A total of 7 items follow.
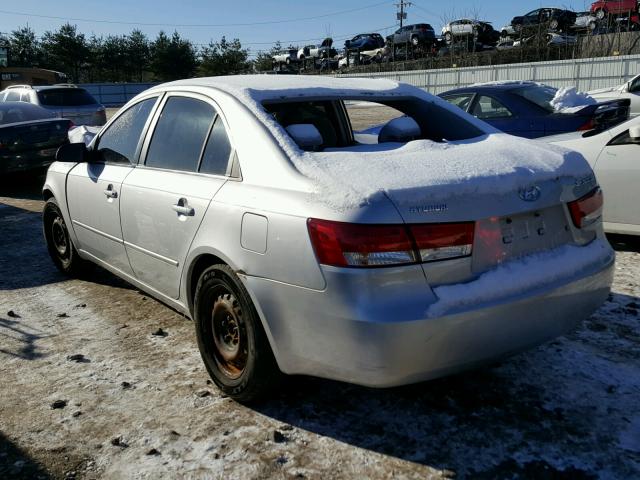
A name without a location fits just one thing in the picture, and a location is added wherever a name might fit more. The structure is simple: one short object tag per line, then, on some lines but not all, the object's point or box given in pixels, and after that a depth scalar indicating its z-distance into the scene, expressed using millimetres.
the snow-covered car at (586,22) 33844
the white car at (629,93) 12179
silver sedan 2465
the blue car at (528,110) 8109
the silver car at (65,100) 13836
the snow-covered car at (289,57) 55156
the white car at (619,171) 5434
